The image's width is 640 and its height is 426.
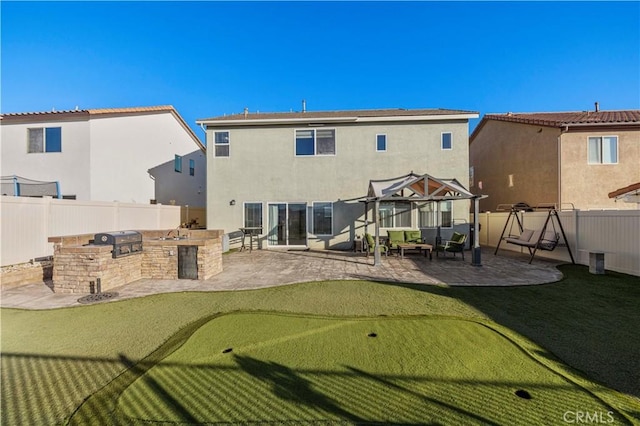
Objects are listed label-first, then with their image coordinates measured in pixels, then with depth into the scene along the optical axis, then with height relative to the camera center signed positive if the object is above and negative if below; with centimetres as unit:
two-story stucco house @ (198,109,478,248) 1278 +233
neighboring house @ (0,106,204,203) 1379 +350
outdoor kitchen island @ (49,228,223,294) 593 -114
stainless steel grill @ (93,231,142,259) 630 -63
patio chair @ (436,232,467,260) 999 -123
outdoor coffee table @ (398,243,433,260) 1012 -129
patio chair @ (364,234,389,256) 1027 -126
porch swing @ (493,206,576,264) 912 -92
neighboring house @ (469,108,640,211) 1260 +272
